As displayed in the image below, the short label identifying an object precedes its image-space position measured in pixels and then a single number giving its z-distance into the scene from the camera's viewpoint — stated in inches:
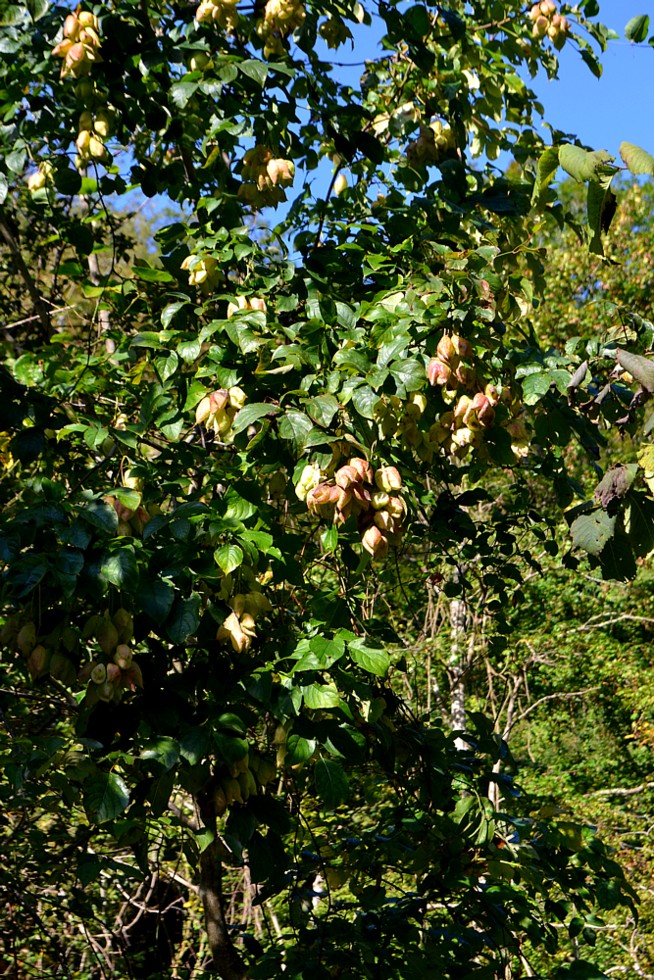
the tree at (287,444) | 57.8
